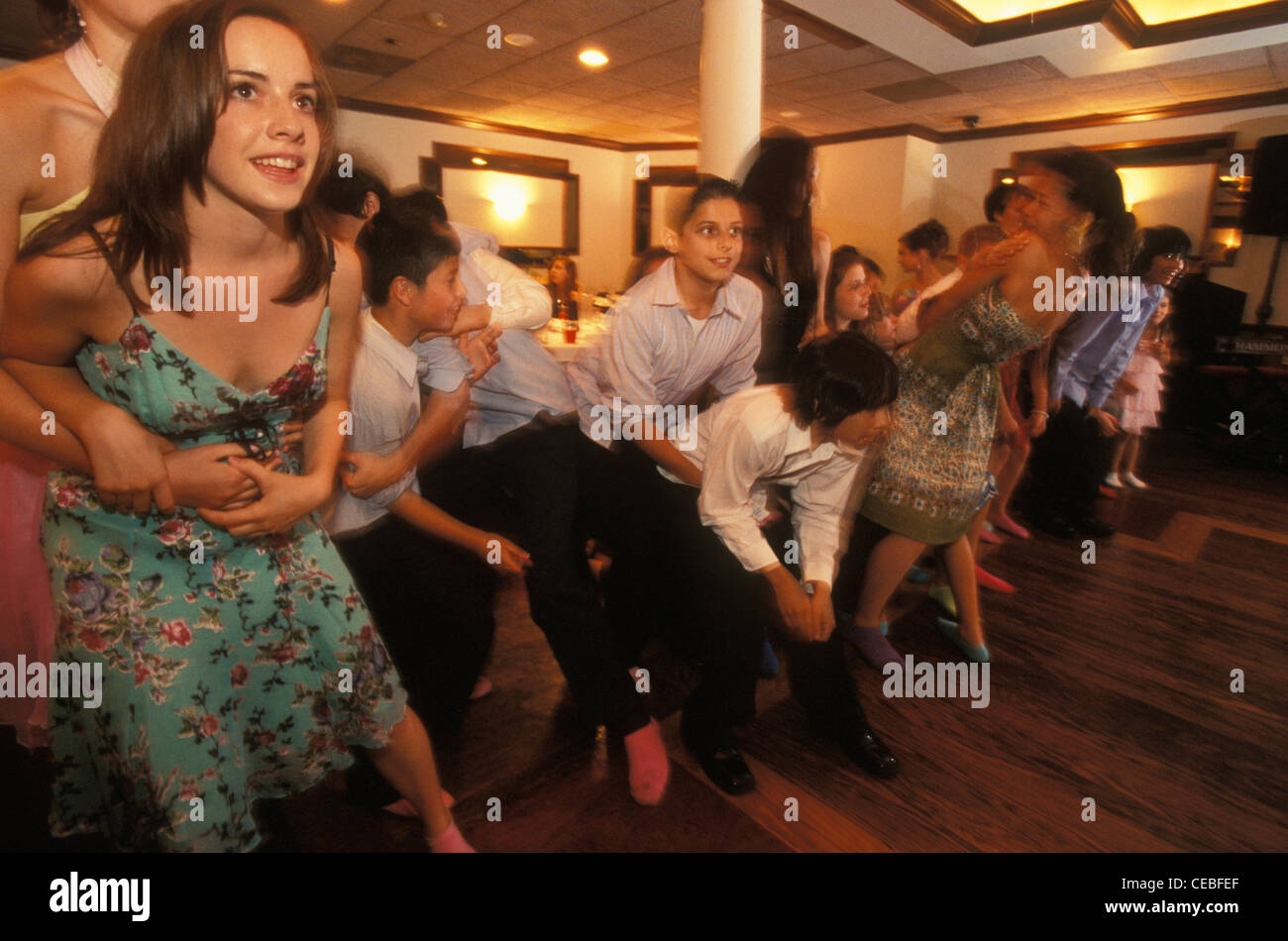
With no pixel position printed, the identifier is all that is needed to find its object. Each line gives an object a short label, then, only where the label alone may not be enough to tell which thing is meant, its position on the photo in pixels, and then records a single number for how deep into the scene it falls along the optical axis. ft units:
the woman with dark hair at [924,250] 12.69
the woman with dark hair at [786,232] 7.49
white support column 11.30
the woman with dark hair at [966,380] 6.21
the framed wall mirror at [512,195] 26.91
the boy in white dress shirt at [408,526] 5.03
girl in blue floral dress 2.89
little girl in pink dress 13.35
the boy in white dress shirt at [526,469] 5.46
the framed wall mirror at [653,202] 30.96
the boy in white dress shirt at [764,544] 5.43
